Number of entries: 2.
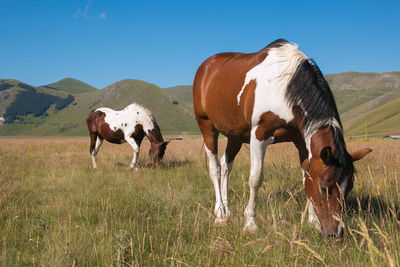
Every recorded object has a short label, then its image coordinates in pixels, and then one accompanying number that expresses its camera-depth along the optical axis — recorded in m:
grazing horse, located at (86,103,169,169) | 9.44
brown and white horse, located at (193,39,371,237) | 2.68
